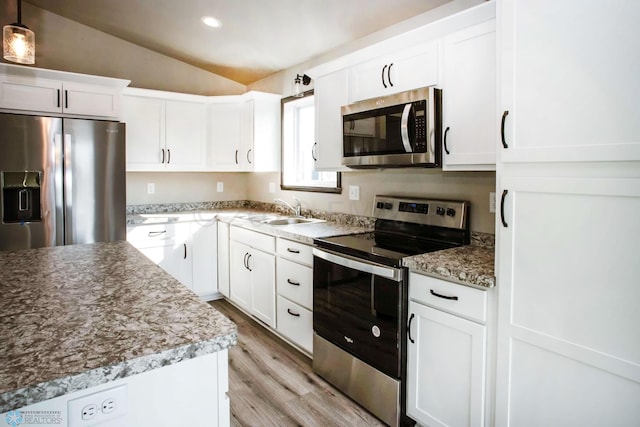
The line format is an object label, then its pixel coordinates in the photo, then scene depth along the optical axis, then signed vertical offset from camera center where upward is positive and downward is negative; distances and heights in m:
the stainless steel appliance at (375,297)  2.00 -0.53
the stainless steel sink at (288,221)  3.61 -0.21
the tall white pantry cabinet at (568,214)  1.25 -0.05
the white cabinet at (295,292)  2.69 -0.65
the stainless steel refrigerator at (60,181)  2.94 +0.12
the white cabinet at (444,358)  1.70 -0.71
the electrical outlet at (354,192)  3.18 +0.04
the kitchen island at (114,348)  0.79 -0.33
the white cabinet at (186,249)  3.67 -0.48
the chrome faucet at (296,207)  3.79 -0.09
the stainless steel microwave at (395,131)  2.11 +0.37
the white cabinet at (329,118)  2.74 +0.55
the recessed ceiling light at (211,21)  3.25 +1.42
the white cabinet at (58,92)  3.10 +0.84
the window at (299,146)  3.83 +0.50
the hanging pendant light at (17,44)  2.26 +0.85
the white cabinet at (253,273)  3.12 -0.63
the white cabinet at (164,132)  3.79 +0.63
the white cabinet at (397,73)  2.15 +0.71
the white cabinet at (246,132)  4.02 +0.66
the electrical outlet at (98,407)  0.81 -0.43
